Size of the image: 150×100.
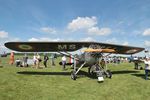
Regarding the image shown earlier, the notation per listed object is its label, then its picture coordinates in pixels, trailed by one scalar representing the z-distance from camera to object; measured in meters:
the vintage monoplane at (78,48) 8.46
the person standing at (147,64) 8.32
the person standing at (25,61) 14.59
